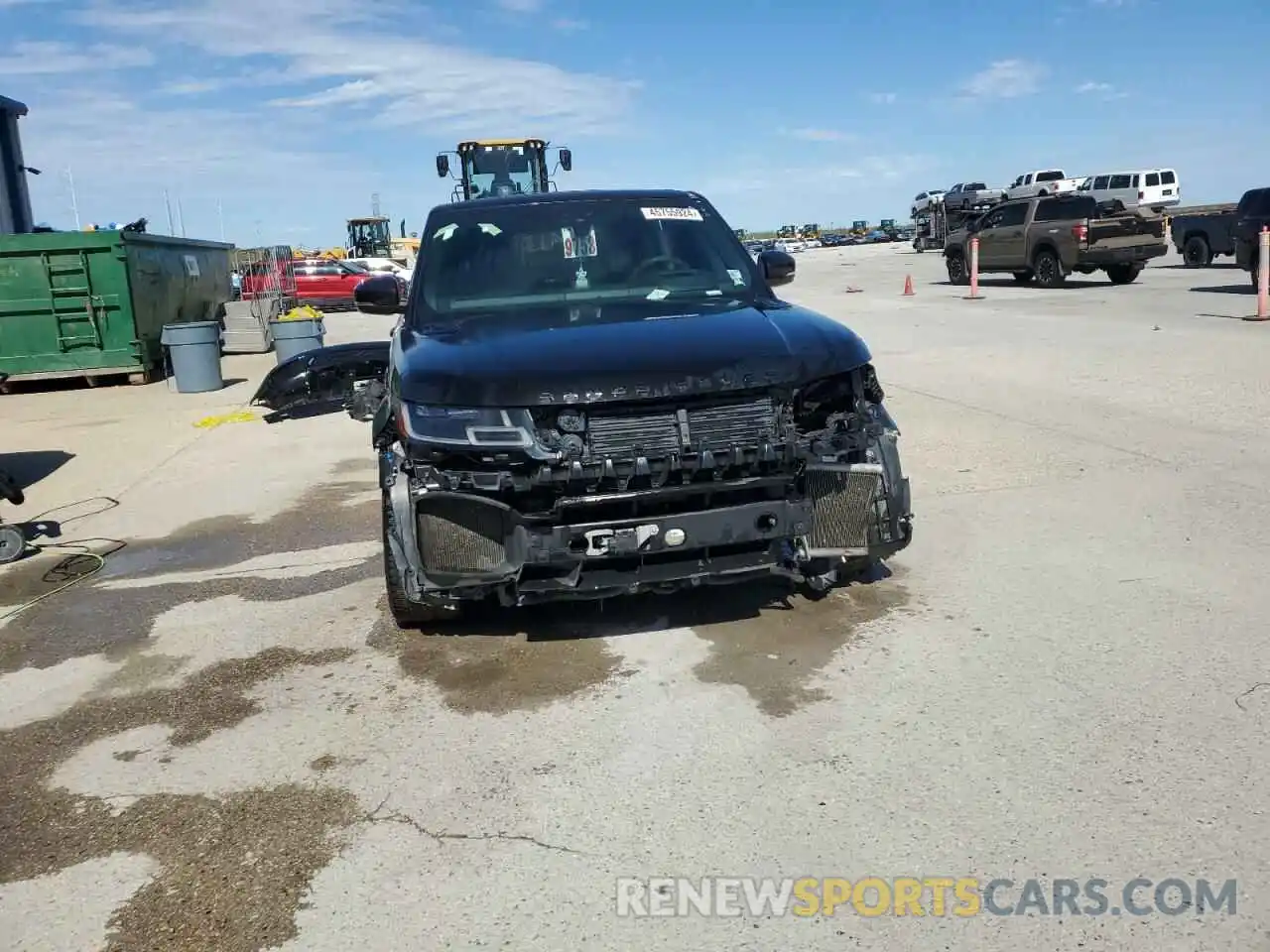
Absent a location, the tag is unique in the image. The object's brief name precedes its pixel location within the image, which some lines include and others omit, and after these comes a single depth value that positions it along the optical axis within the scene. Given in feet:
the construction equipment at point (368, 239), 148.56
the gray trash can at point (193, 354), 44.75
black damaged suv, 12.25
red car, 98.73
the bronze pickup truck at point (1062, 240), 68.23
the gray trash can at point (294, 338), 49.08
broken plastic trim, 37.58
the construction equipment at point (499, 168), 70.95
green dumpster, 46.29
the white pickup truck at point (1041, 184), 151.54
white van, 136.36
